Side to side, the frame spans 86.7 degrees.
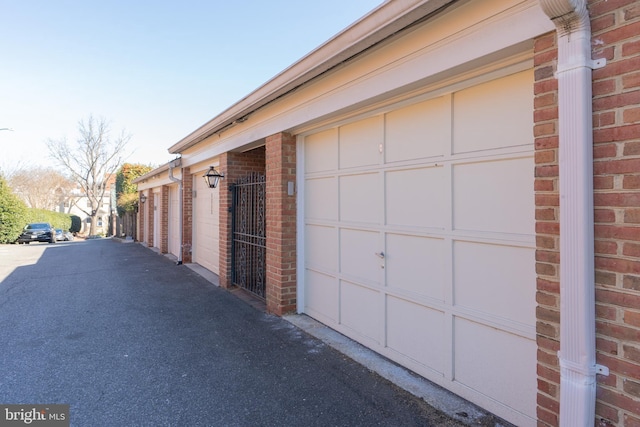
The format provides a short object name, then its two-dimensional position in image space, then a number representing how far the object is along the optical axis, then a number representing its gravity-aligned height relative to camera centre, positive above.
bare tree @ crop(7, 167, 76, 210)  32.97 +3.47
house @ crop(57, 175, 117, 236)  41.91 +1.79
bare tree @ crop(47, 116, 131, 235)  31.17 +5.63
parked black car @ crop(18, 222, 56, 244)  20.06 -0.92
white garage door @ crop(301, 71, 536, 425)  2.34 -0.21
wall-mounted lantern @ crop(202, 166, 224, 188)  6.67 +0.80
